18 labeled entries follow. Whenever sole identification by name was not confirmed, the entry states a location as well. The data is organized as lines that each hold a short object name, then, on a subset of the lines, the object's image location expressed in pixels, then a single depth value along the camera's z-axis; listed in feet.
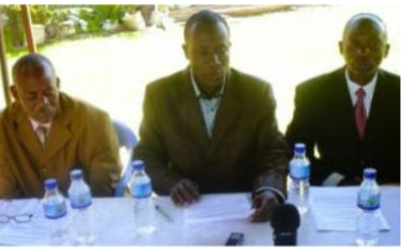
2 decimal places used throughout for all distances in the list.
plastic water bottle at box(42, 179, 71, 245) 5.51
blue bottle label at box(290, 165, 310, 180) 6.08
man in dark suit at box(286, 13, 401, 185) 7.45
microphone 4.49
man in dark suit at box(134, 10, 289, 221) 6.98
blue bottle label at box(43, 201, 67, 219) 5.50
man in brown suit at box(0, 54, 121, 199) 7.34
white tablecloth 5.29
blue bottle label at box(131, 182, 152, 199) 5.75
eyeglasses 6.07
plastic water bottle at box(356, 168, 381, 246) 5.22
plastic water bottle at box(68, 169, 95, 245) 5.65
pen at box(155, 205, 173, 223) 5.84
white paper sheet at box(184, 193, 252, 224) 5.79
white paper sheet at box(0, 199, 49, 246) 5.60
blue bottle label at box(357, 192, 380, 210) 5.23
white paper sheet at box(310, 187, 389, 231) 5.47
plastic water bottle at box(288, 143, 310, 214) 6.07
